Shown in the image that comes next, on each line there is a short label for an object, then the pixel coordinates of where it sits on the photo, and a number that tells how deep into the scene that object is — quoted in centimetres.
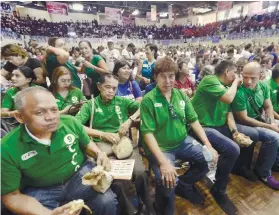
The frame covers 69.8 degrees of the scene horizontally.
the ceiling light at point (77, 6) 1910
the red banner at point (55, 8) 1375
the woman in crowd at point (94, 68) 260
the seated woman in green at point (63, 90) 214
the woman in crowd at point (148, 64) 433
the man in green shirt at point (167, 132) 164
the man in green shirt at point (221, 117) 191
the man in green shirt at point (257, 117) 212
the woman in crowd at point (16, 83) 214
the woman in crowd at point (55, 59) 230
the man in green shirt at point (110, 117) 175
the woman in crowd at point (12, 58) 260
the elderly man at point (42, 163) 115
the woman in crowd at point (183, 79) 317
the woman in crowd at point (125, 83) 257
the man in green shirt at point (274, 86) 259
